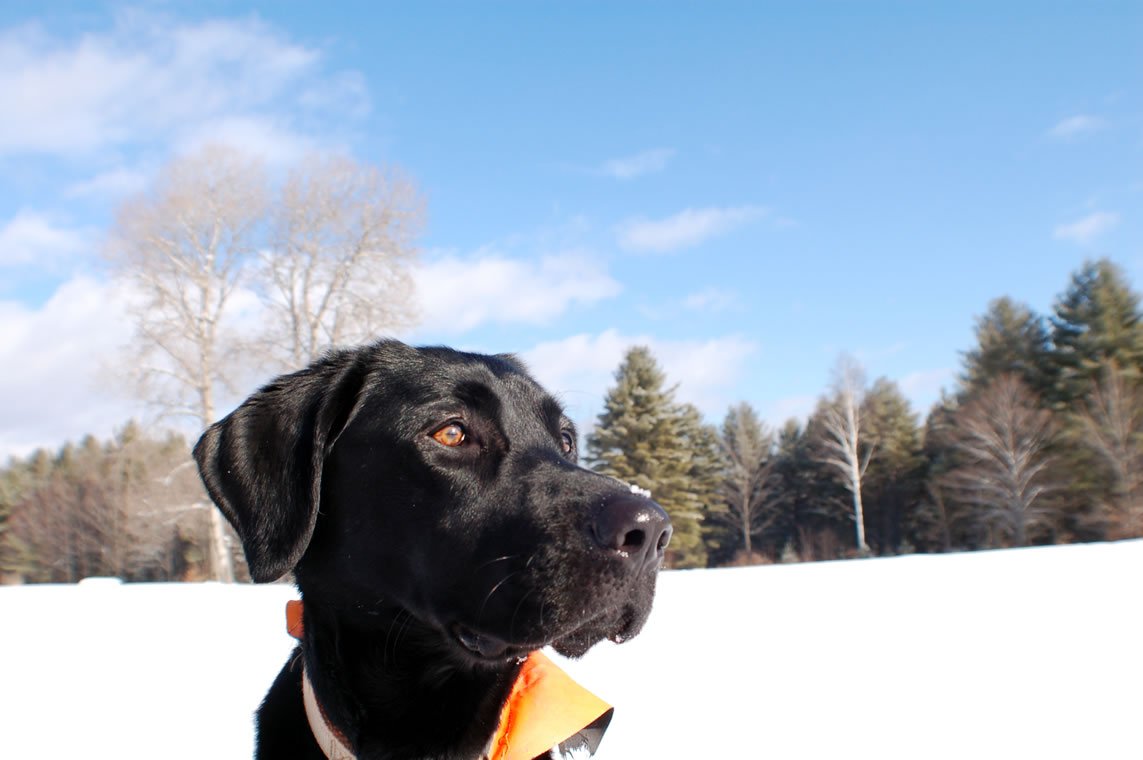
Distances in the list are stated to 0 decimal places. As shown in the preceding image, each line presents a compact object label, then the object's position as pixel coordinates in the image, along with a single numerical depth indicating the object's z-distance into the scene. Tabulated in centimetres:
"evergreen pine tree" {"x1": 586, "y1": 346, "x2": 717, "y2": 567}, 3594
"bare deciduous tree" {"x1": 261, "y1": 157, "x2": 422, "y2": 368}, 2100
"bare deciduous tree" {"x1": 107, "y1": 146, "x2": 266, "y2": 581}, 2089
